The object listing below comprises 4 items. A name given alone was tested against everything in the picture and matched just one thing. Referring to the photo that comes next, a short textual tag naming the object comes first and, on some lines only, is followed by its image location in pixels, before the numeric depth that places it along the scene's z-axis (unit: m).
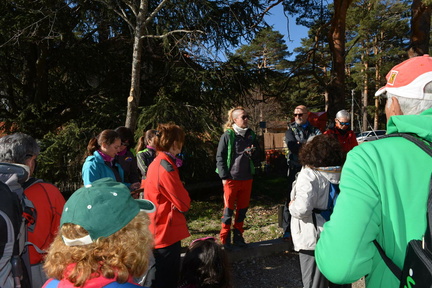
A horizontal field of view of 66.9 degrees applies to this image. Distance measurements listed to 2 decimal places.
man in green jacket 1.02
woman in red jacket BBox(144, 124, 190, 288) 2.85
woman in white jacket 2.81
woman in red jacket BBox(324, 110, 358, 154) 5.46
